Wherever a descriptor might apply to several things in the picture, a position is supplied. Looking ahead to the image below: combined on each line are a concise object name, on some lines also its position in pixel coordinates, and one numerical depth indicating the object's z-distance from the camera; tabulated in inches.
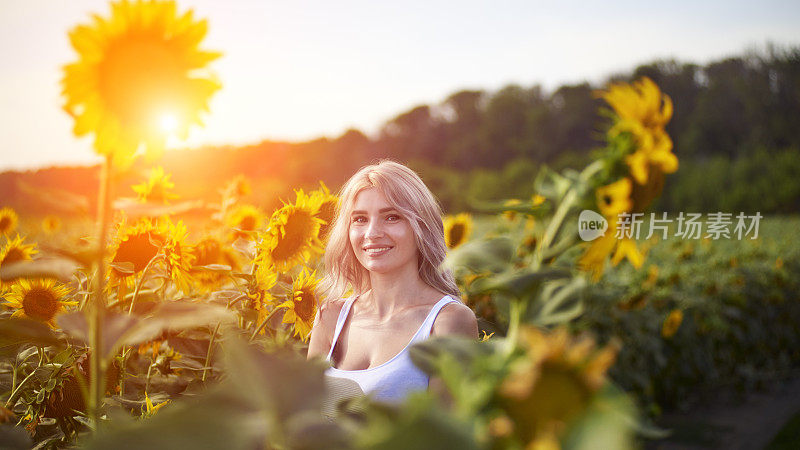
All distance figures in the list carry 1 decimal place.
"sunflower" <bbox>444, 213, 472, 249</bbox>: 105.0
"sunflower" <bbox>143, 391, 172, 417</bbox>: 37.5
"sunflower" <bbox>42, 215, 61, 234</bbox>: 170.5
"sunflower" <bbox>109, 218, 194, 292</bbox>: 45.0
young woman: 65.7
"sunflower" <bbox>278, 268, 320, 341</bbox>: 53.0
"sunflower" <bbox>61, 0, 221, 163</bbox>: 21.9
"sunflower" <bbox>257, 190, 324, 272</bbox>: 52.9
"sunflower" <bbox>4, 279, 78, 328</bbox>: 45.2
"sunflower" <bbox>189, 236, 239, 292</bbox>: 51.9
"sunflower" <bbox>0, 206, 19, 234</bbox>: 89.1
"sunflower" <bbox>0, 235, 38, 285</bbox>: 46.6
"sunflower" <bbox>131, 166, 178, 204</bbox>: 55.9
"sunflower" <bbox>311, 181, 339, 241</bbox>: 59.3
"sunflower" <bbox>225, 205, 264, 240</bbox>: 63.2
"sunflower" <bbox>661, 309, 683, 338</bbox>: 167.2
